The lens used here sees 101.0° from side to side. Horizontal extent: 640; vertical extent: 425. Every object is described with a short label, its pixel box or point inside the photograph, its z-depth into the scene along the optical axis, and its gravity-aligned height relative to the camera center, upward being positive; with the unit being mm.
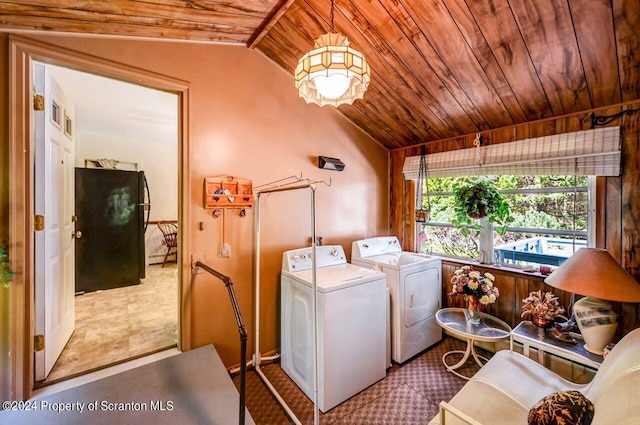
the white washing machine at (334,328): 1877 -900
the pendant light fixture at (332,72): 1271 +721
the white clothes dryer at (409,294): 2391 -784
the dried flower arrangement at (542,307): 1905 -708
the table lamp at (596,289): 1573 -474
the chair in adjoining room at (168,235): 5476 -475
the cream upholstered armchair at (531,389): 906 -961
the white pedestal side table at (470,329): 2084 -972
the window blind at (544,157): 1952 +478
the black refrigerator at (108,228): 3805 -242
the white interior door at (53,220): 1718 -64
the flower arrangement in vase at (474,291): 2168 -664
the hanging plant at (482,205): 2510 +62
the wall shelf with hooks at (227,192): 2094 +164
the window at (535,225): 2223 -124
